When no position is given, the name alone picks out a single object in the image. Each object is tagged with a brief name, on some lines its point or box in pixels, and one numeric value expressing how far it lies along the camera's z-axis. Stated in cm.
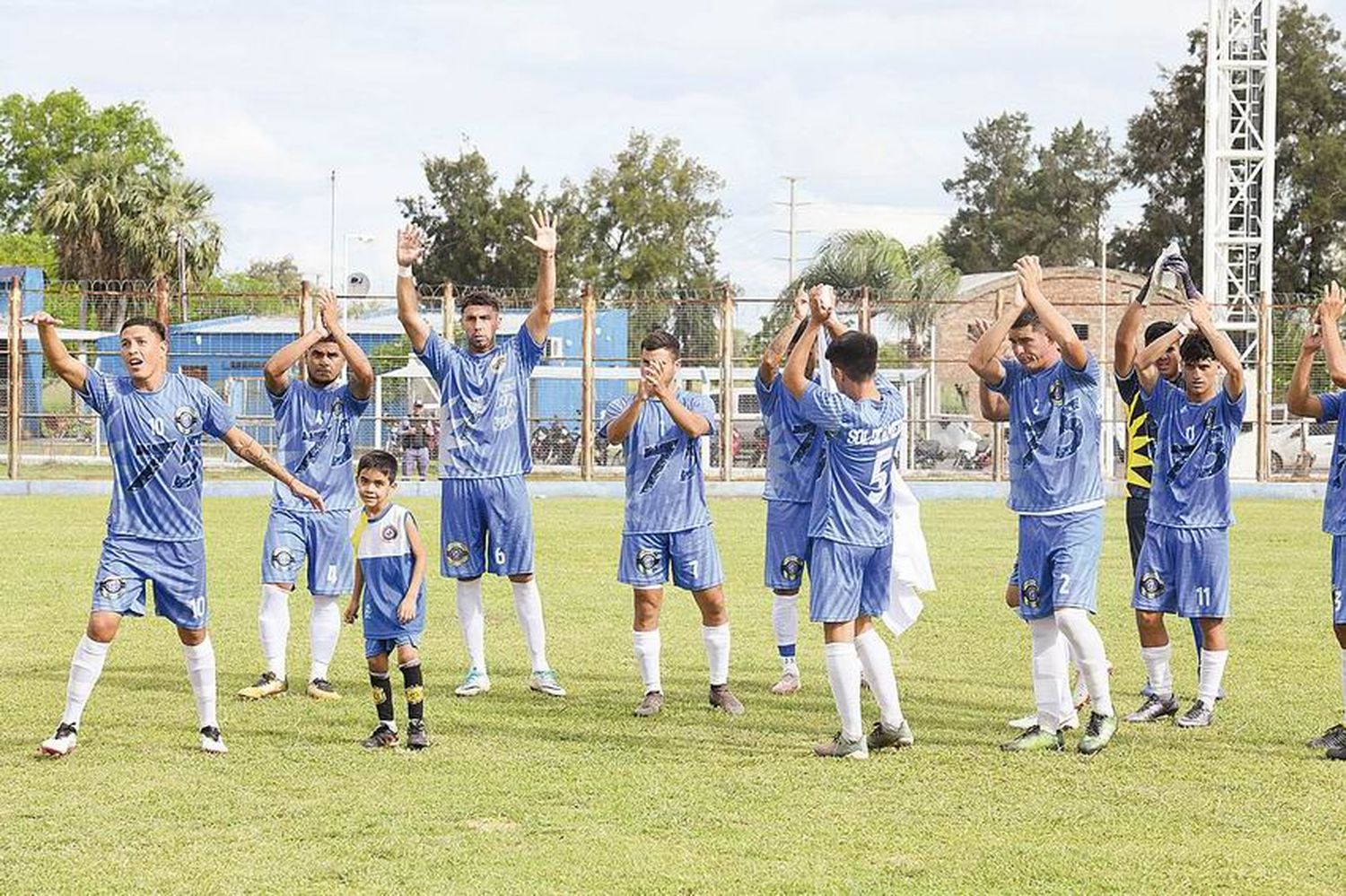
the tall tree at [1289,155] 5906
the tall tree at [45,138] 7281
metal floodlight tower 4328
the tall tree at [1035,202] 8462
